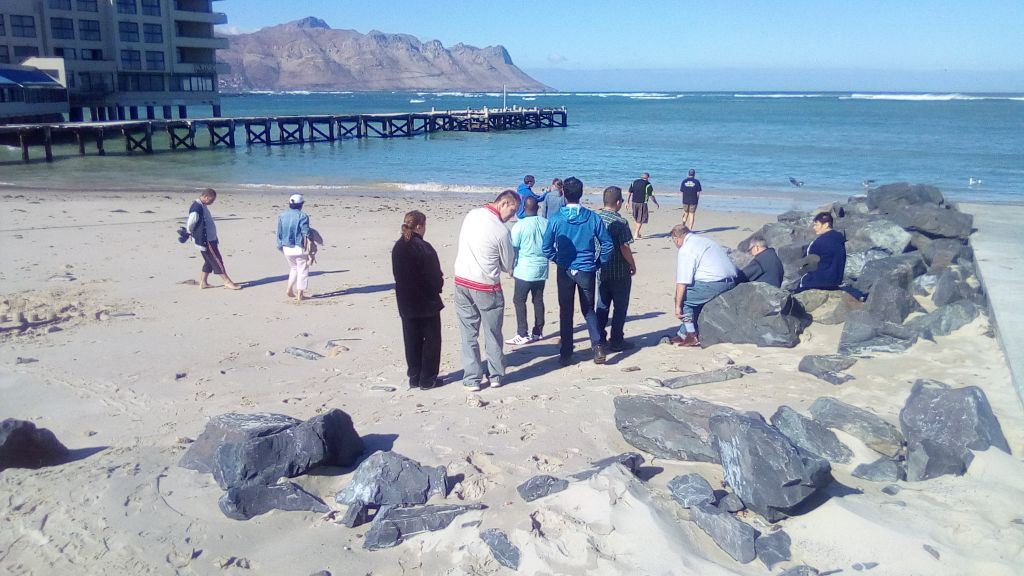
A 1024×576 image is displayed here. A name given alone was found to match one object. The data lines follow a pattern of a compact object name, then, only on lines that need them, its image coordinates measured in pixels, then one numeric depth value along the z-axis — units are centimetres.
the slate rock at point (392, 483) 446
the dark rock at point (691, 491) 423
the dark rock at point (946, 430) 455
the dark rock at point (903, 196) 1322
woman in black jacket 612
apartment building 5344
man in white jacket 599
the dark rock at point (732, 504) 421
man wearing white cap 936
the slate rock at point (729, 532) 387
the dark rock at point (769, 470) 409
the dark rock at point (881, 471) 461
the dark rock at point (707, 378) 633
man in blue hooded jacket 668
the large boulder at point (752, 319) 728
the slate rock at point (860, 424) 489
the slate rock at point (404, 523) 407
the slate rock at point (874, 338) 686
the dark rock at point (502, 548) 385
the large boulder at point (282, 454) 458
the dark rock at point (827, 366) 626
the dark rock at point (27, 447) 479
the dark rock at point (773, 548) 382
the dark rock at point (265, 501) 434
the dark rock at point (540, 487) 432
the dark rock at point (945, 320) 723
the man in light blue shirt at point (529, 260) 729
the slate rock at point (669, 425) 486
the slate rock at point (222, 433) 487
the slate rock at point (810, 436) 480
